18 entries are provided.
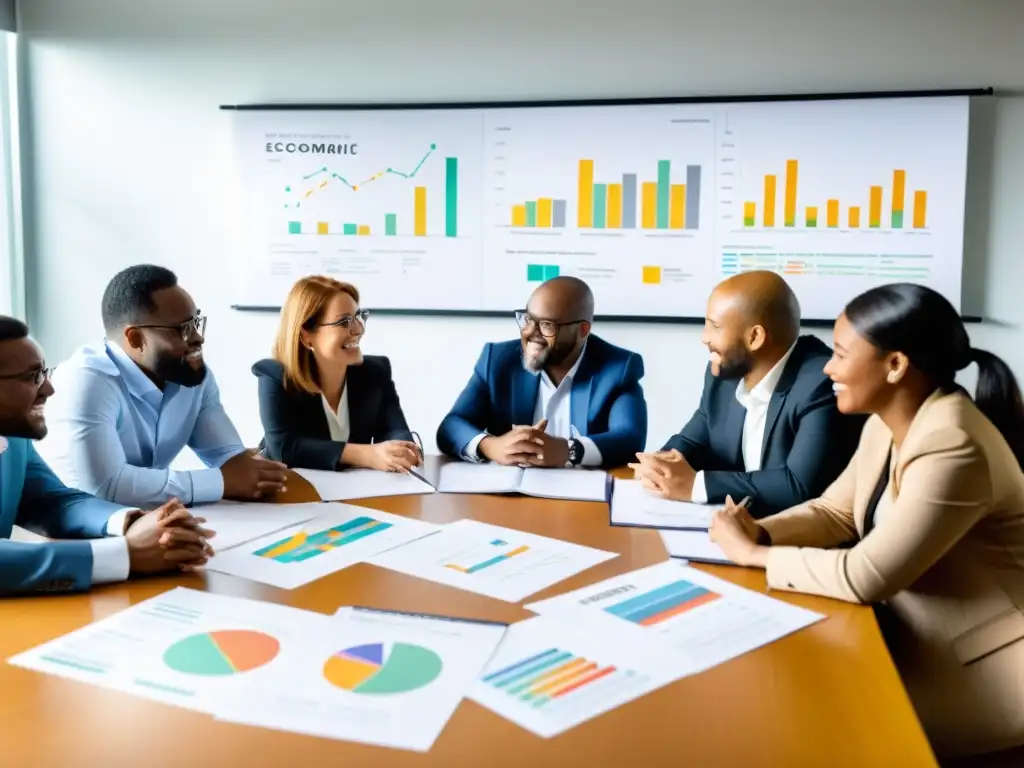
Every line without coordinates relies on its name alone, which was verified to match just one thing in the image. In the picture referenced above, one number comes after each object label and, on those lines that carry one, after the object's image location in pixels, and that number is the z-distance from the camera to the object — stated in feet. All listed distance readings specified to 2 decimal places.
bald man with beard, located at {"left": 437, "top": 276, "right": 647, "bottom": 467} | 9.60
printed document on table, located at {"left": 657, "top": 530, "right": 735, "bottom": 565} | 6.02
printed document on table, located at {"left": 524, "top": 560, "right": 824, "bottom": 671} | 4.73
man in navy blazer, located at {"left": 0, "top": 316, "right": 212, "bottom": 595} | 5.32
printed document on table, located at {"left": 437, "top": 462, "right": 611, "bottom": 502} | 7.72
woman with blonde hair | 8.77
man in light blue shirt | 7.29
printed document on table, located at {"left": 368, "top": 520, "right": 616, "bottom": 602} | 5.58
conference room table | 3.70
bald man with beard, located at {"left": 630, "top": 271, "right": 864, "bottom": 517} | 7.41
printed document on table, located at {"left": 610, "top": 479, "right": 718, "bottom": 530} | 6.80
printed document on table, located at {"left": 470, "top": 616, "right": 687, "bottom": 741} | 4.03
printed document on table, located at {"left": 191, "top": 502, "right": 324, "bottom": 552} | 6.40
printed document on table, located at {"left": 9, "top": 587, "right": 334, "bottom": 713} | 4.23
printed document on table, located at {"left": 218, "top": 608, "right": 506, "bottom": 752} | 3.89
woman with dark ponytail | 5.35
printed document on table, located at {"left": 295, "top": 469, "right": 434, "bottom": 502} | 7.72
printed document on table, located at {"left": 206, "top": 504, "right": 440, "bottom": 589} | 5.71
